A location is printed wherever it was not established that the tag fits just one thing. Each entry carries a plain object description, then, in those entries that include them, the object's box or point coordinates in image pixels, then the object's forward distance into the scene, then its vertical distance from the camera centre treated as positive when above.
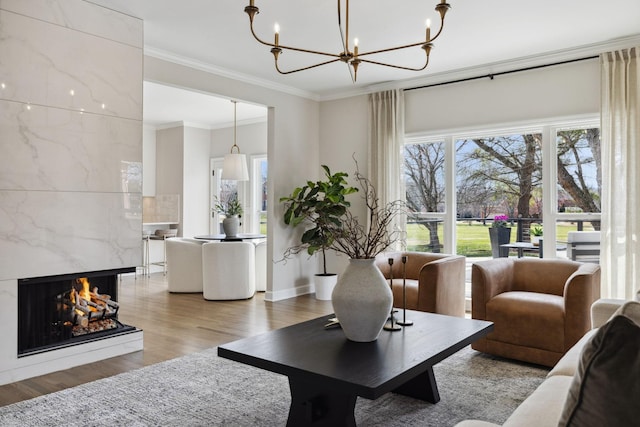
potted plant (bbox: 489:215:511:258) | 5.32 -0.22
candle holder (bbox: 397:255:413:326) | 2.86 -0.66
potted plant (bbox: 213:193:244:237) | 6.50 -0.06
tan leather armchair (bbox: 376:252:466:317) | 3.99 -0.60
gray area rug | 2.58 -1.11
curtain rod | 4.68 +1.56
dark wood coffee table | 1.96 -0.66
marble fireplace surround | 3.20 +0.47
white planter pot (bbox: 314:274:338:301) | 6.04 -0.90
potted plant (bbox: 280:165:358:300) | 5.86 +0.07
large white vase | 2.39 -0.43
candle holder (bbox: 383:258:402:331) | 2.73 -0.65
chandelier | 2.39 +1.00
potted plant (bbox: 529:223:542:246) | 5.07 -0.19
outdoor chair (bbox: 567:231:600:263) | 4.68 -0.30
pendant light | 6.97 +0.71
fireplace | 3.37 -0.73
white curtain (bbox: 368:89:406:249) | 5.90 +0.88
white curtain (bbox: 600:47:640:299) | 4.29 +0.39
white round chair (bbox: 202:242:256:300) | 6.01 -0.71
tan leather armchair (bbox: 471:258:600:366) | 3.25 -0.65
